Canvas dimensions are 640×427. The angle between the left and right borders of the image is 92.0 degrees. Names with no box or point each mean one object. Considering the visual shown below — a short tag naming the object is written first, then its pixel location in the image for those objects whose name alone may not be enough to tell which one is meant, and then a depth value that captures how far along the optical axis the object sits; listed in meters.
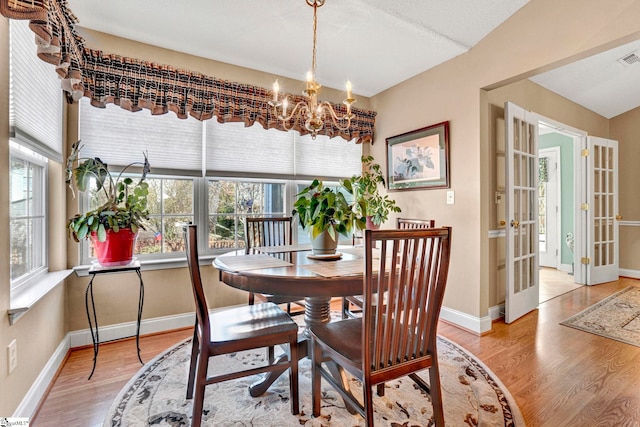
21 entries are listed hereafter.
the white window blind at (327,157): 3.46
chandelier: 1.87
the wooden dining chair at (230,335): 1.45
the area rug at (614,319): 2.64
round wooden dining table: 1.46
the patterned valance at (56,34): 1.22
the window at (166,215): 2.72
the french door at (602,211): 4.20
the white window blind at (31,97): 1.52
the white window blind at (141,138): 2.42
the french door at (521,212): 2.88
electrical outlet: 1.43
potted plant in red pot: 2.01
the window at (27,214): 1.72
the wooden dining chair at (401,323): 1.23
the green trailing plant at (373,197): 3.33
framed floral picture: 2.98
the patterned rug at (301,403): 1.57
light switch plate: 2.91
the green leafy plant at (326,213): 1.83
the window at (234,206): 3.01
